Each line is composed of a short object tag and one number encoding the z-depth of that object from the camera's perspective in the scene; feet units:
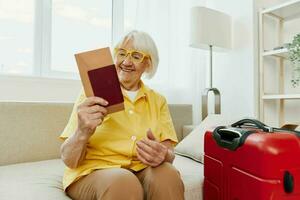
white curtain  7.13
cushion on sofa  5.00
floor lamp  6.63
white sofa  3.48
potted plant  5.42
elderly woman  2.74
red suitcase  2.49
